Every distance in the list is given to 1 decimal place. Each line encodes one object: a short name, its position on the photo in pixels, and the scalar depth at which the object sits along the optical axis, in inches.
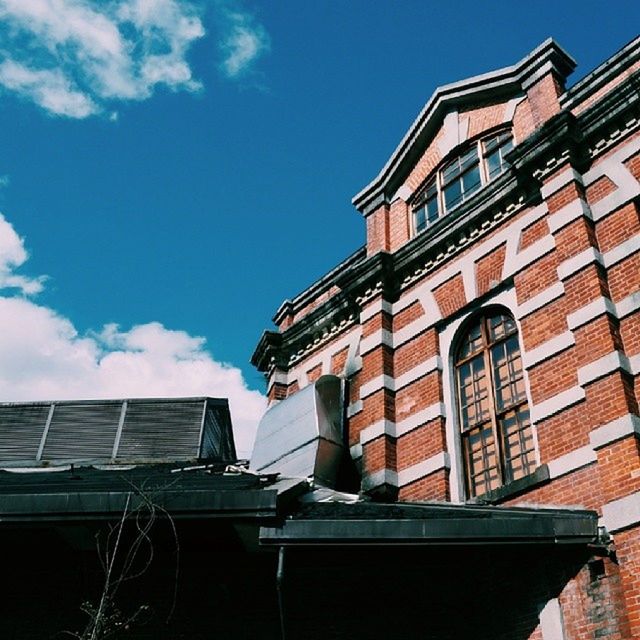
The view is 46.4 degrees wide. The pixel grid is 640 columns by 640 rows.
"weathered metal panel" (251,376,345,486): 439.2
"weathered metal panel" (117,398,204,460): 515.8
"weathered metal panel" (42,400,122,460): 521.0
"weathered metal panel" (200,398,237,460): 528.8
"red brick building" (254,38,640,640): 321.1
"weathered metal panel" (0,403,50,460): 528.7
